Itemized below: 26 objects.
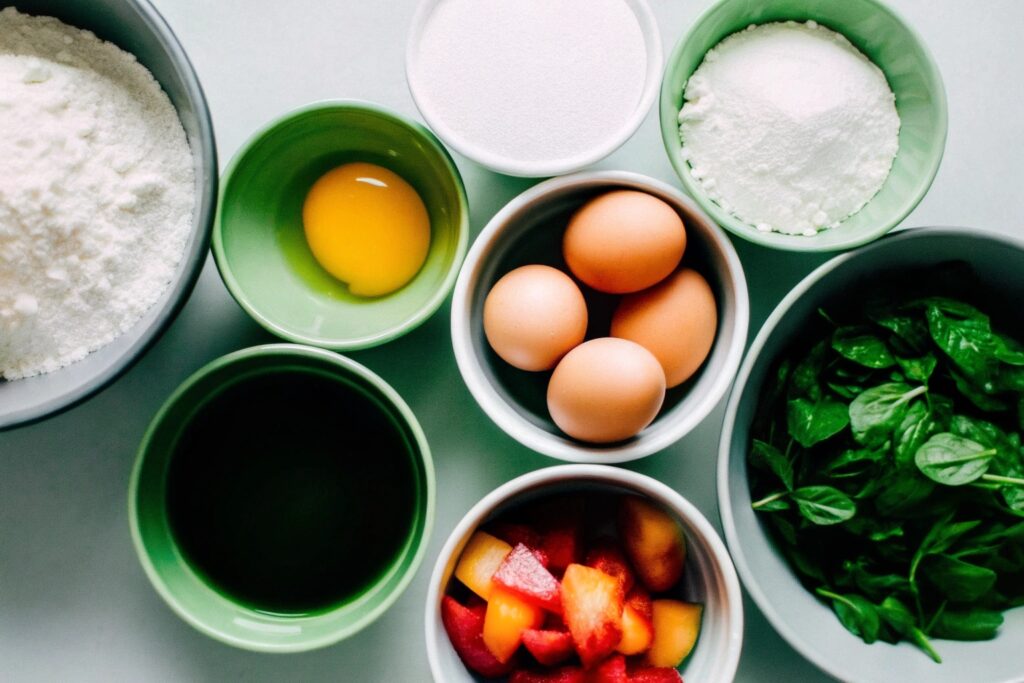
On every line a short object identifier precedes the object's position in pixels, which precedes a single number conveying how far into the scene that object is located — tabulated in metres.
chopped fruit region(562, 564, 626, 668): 0.89
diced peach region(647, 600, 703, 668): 0.97
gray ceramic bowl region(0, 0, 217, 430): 0.86
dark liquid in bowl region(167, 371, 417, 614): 1.04
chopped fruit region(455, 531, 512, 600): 0.95
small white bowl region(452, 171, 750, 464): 0.95
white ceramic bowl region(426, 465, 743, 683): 0.91
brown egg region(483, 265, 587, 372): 0.93
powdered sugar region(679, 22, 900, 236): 0.96
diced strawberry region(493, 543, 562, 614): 0.92
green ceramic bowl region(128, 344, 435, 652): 0.94
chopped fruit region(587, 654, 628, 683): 0.92
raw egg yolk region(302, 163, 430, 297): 1.06
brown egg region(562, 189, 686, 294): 0.92
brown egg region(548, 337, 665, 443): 0.88
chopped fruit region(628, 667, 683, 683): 0.94
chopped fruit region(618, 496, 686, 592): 0.96
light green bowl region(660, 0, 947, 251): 0.96
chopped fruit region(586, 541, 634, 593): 0.96
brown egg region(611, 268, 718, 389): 0.94
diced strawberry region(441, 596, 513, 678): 0.94
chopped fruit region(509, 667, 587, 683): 0.94
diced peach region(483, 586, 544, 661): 0.92
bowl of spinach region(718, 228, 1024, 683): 0.96
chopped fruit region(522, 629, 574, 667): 0.92
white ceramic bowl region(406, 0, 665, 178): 0.94
